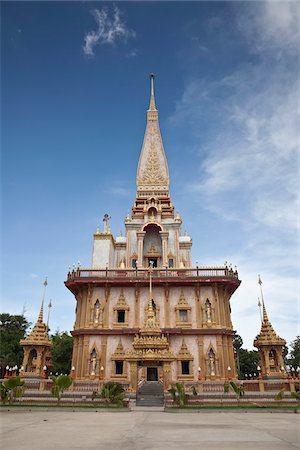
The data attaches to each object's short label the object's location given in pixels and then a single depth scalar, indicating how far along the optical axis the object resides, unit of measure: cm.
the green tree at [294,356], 6289
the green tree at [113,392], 1908
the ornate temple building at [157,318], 2970
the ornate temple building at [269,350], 3028
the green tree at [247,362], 5947
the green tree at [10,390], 1883
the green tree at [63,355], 4888
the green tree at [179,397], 1912
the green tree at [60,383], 1906
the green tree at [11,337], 4555
